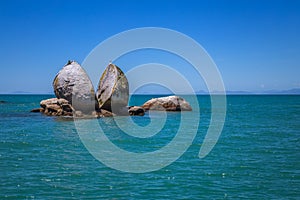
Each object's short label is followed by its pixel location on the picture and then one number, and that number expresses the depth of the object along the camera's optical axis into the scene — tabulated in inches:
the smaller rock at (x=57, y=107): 1596.9
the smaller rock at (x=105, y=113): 1613.9
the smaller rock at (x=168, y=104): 2118.6
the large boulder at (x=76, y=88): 1544.0
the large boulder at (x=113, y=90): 1598.2
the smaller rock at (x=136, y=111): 1799.5
